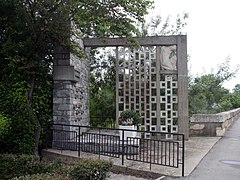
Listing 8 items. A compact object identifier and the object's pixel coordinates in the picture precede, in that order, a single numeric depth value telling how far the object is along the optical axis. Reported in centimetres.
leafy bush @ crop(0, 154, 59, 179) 518
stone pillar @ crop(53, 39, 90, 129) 779
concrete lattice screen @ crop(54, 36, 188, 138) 955
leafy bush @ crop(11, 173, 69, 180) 380
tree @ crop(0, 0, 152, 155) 691
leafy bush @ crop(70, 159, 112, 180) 416
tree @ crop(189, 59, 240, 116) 1312
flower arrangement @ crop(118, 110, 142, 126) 804
